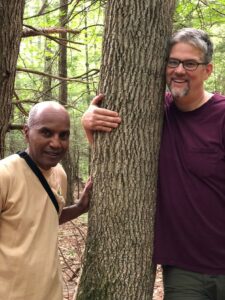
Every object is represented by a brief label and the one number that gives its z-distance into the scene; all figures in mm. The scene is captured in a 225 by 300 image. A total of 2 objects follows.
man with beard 2764
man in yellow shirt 2412
